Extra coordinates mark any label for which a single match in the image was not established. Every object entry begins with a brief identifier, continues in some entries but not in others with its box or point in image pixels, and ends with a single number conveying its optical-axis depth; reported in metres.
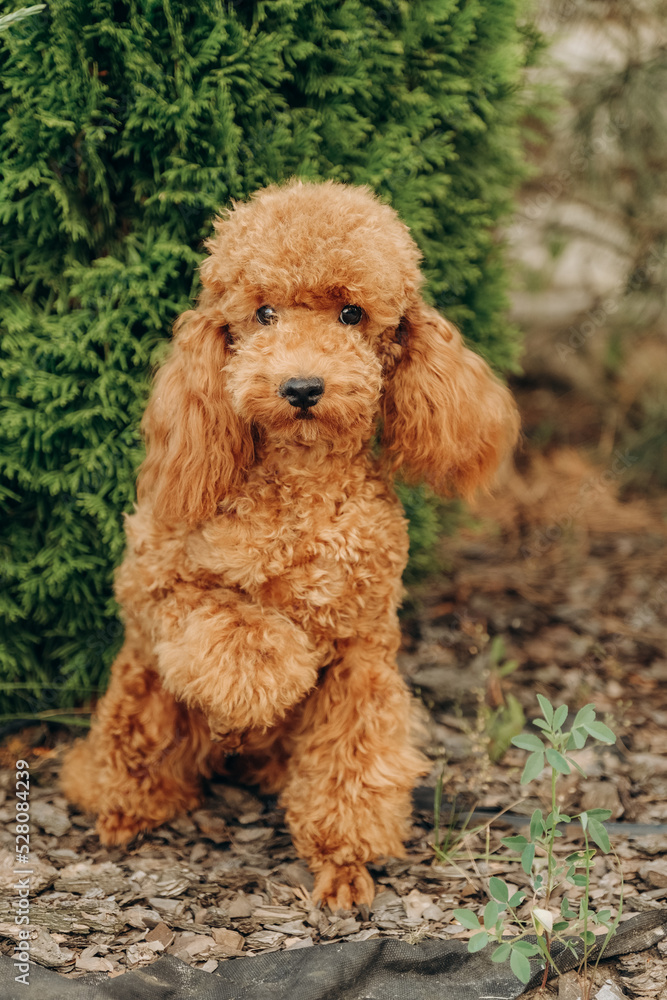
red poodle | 0.84
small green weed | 0.77
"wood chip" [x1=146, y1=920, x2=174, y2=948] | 0.85
